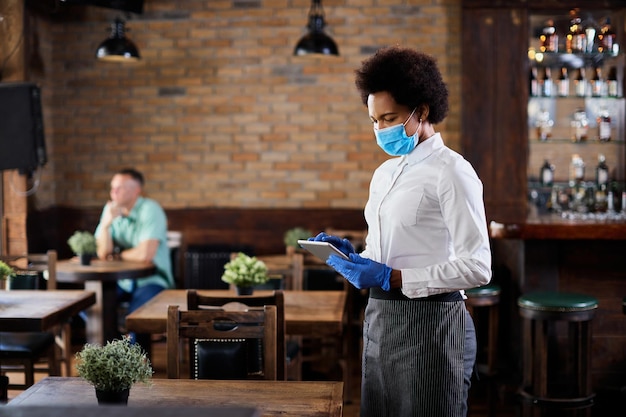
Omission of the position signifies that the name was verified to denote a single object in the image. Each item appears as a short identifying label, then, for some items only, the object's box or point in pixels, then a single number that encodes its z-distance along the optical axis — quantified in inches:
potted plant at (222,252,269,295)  156.6
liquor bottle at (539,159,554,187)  261.7
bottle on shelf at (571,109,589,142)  253.6
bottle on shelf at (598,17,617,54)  231.8
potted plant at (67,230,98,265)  207.0
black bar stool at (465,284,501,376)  175.0
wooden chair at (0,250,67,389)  170.2
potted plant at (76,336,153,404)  82.7
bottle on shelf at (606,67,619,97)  250.1
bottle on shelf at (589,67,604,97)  248.5
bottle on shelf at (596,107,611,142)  252.8
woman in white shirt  91.9
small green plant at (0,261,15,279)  154.6
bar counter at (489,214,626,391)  175.5
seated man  217.5
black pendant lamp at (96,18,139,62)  246.7
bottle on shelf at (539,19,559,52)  235.3
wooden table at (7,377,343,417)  90.8
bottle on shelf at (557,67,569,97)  249.0
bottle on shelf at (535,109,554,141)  258.4
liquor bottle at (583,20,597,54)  233.3
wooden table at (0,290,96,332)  141.3
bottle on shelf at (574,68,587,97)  247.9
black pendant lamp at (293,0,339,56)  243.9
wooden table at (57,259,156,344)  200.2
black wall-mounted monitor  207.2
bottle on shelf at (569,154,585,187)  261.0
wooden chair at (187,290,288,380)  122.6
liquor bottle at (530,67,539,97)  248.5
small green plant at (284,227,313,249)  243.0
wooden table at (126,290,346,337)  147.5
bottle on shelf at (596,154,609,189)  254.4
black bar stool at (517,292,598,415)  155.3
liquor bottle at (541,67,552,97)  247.0
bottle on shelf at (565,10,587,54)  232.5
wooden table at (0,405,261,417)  47.5
